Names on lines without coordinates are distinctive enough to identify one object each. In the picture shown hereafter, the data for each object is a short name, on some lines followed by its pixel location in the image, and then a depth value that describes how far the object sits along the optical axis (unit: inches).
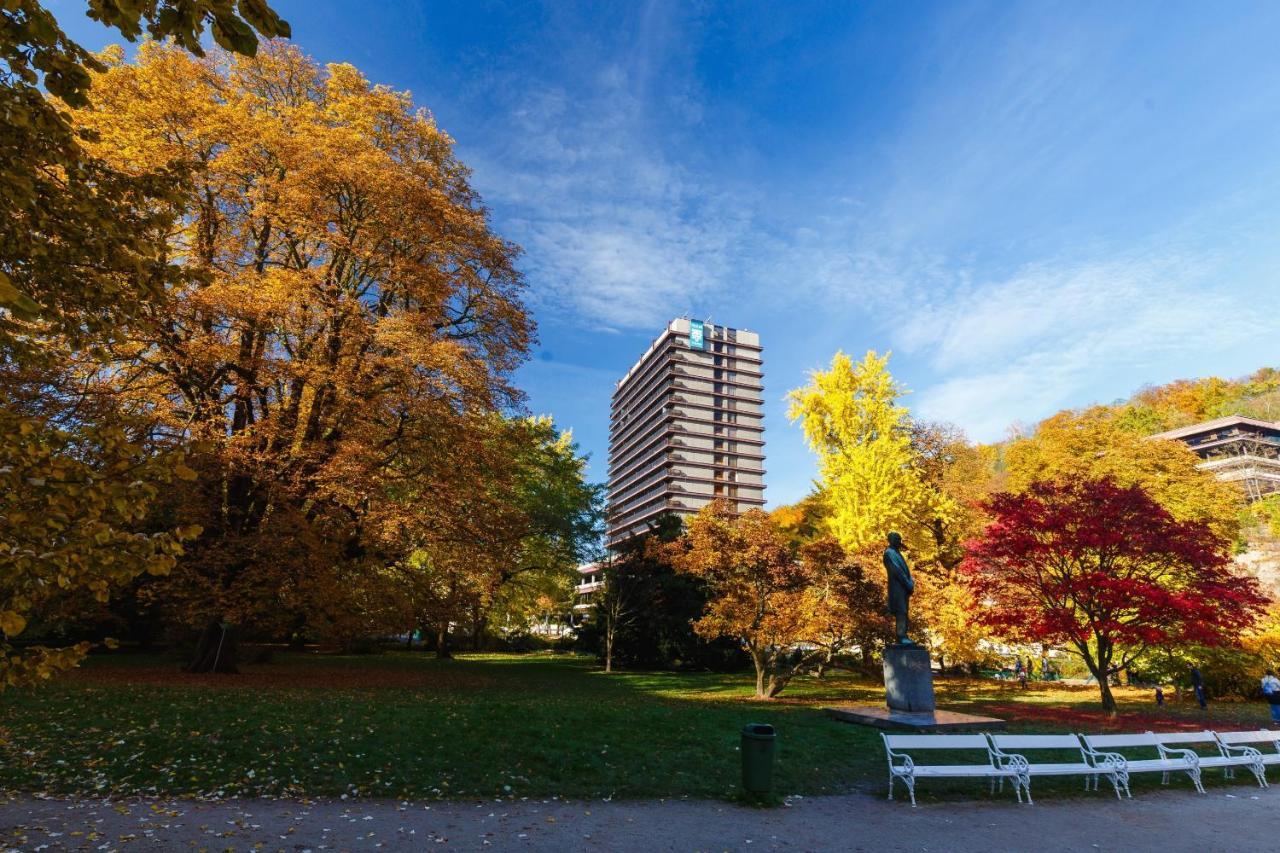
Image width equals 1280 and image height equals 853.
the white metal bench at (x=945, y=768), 331.0
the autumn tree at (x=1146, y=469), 1127.0
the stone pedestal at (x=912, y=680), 514.0
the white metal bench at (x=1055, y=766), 349.1
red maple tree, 586.9
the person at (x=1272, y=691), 662.5
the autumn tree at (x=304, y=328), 625.9
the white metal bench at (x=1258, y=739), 404.6
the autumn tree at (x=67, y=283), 121.5
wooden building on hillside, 2258.9
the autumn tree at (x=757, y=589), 732.0
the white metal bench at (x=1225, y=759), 389.7
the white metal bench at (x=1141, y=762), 362.9
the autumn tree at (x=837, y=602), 733.9
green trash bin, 327.9
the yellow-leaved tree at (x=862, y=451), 1080.2
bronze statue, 549.6
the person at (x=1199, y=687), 787.4
